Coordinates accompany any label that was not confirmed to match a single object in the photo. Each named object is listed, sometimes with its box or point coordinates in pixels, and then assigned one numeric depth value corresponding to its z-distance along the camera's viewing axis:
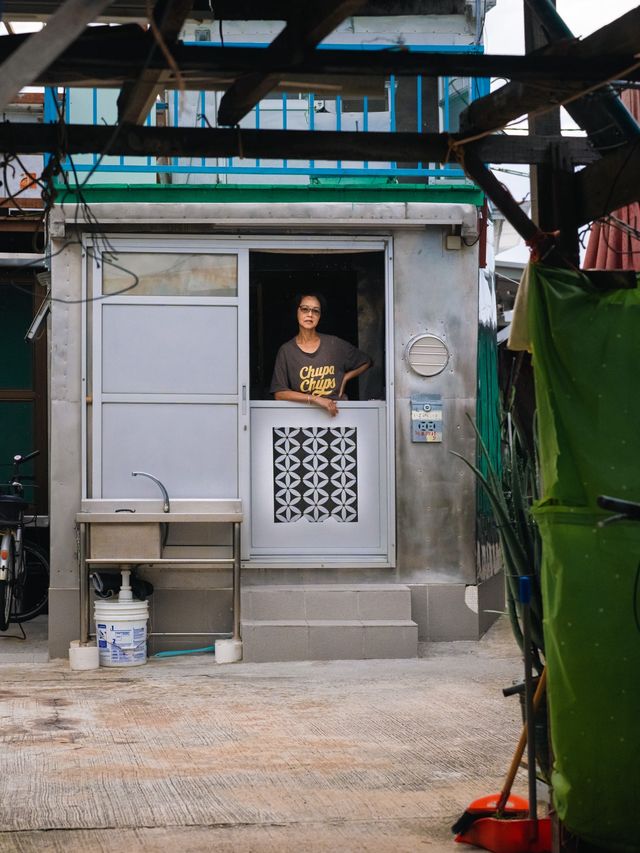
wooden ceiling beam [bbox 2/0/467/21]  4.45
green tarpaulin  4.39
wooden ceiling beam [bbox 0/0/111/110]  3.54
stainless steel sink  9.72
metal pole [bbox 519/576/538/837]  4.65
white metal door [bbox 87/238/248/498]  10.20
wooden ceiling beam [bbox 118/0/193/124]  3.95
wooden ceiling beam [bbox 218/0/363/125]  3.98
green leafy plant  5.15
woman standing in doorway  10.67
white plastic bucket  9.59
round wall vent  10.38
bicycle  10.96
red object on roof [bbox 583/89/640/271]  7.30
